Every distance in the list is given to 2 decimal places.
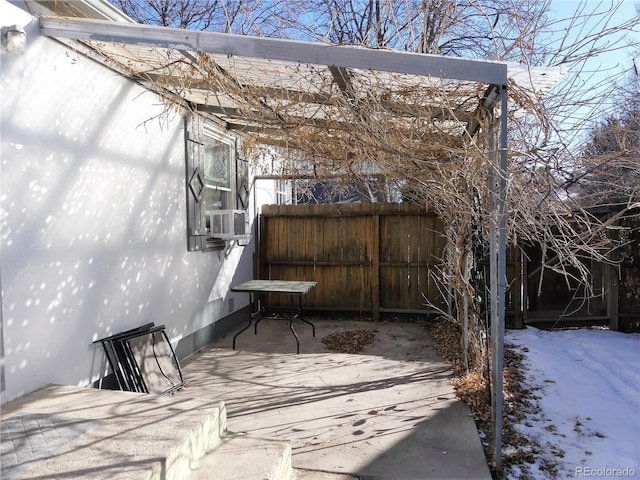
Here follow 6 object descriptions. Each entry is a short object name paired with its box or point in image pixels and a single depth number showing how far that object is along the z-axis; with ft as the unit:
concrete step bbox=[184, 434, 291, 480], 7.42
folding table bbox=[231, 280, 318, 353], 17.92
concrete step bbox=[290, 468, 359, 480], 8.67
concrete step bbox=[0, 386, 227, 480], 6.63
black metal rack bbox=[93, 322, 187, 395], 11.73
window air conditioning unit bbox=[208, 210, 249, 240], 18.84
